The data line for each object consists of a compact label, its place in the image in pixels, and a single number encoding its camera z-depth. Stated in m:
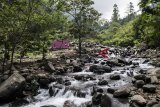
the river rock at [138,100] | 5.84
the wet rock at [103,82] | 8.99
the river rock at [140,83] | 7.28
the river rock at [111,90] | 7.43
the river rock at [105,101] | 6.34
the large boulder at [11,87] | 7.90
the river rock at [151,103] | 5.64
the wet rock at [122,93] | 6.76
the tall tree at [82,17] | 18.37
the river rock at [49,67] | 12.27
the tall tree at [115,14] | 66.60
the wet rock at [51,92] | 8.85
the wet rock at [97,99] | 7.10
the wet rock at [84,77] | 10.31
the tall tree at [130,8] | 68.01
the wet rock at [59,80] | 9.99
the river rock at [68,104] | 7.17
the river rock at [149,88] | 6.63
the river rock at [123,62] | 14.57
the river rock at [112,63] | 14.27
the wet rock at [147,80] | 7.67
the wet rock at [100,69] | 12.05
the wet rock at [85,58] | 16.44
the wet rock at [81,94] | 8.03
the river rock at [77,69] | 12.78
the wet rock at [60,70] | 12.11
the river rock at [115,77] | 9.80
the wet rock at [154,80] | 7.37
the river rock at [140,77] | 8.12
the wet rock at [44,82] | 9.81
